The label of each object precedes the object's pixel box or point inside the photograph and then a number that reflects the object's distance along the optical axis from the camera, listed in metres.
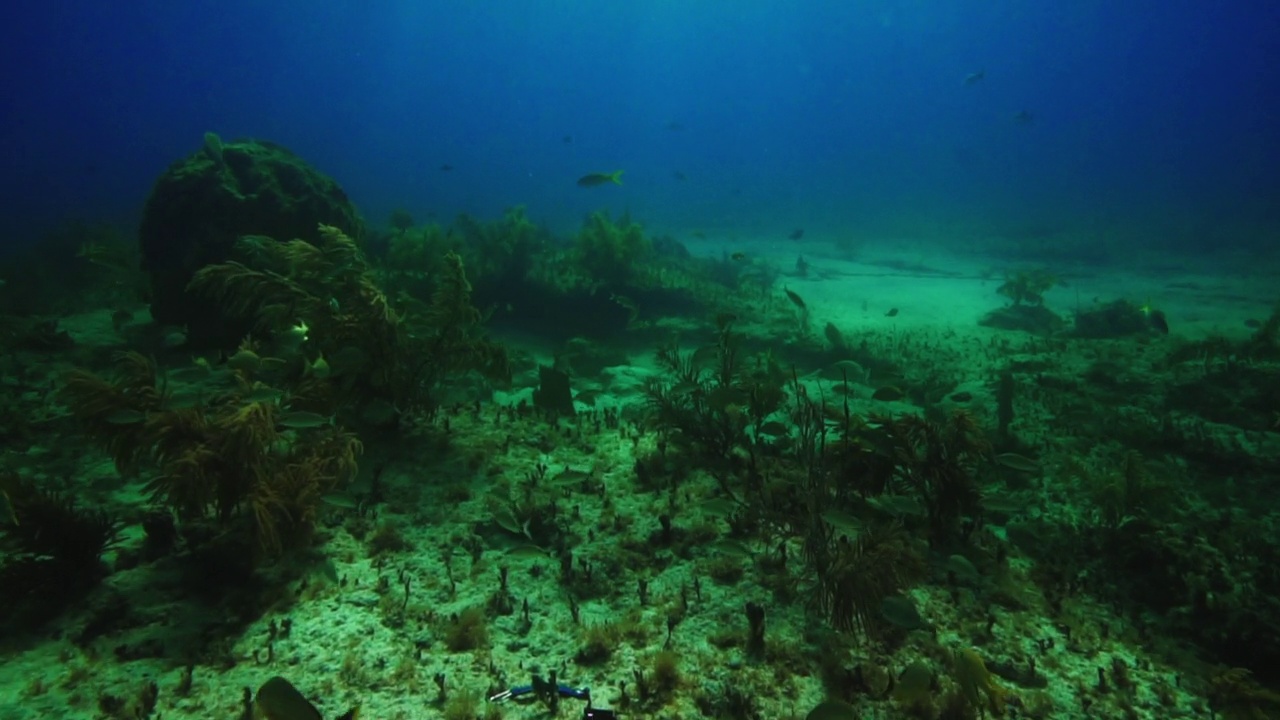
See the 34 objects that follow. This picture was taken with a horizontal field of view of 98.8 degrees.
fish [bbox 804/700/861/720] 2.94
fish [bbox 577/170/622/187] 13.76
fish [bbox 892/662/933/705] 3.31
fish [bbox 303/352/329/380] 6.09
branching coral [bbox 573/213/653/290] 15.78
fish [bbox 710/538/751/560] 4.60
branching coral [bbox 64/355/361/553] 4.68
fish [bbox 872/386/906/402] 6.91
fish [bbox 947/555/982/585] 4.62
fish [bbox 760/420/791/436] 6.69
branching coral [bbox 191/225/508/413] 6.72
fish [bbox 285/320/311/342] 6.22
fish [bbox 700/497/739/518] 4.97
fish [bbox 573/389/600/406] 9.20
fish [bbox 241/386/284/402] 5.18
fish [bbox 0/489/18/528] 4.23
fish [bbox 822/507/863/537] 4.19
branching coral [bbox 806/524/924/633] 4.23
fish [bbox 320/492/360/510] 4.66
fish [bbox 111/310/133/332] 10.47
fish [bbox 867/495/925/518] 4.73
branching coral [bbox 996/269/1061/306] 19.12
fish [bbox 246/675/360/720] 2.53
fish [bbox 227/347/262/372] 5.85
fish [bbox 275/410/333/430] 5.03
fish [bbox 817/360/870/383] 11.70
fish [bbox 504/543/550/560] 4.59
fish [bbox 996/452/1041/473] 5.45
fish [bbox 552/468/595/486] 5.74
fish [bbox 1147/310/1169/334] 12.80
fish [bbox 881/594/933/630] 3.63
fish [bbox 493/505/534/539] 4.95
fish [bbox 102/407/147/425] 4.73
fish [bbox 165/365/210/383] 6.24
